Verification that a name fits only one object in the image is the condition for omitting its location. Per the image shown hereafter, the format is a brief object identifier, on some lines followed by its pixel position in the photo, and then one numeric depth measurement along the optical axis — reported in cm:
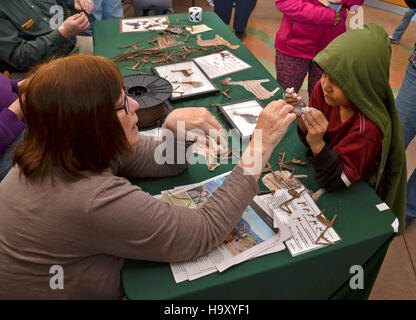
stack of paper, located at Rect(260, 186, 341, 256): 115
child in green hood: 126
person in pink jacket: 206
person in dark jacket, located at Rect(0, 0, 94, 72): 213
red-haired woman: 89
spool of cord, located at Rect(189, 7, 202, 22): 267
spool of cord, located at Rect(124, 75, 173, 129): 159
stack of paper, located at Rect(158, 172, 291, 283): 107
